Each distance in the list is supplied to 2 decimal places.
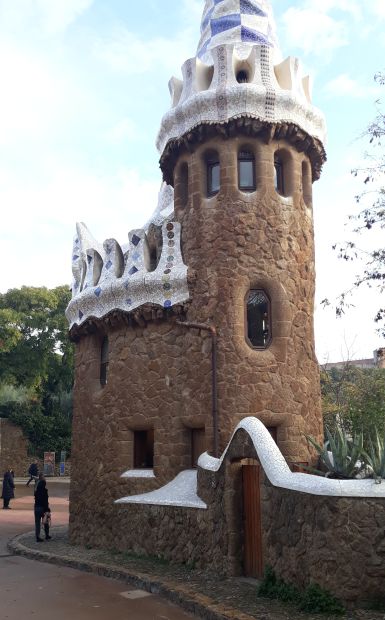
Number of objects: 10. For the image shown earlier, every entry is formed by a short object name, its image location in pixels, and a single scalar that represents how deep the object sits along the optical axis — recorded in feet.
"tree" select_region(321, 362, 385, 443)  49.99
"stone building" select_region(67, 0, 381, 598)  32.63
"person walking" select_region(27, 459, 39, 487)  80.64
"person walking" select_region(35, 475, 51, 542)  40.09
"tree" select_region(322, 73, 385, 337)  33.05
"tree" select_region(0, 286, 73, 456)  105.40
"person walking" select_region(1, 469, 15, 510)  61.77
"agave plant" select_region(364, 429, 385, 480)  20.26
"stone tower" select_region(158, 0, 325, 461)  32.81
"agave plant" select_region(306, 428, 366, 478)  22.12
